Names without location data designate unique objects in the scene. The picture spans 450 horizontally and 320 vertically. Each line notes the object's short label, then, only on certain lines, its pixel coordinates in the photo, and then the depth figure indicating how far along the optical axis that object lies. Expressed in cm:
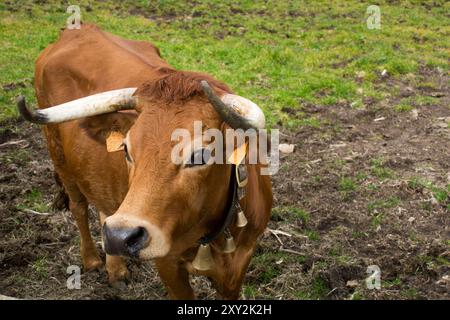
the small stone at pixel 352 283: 459
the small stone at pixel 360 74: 923
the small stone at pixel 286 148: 680
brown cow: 287
